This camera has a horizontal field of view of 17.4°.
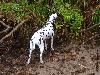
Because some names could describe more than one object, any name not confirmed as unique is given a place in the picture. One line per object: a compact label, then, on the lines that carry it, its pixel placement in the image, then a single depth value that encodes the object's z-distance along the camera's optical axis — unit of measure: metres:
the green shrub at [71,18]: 8.57
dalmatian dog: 7.40
